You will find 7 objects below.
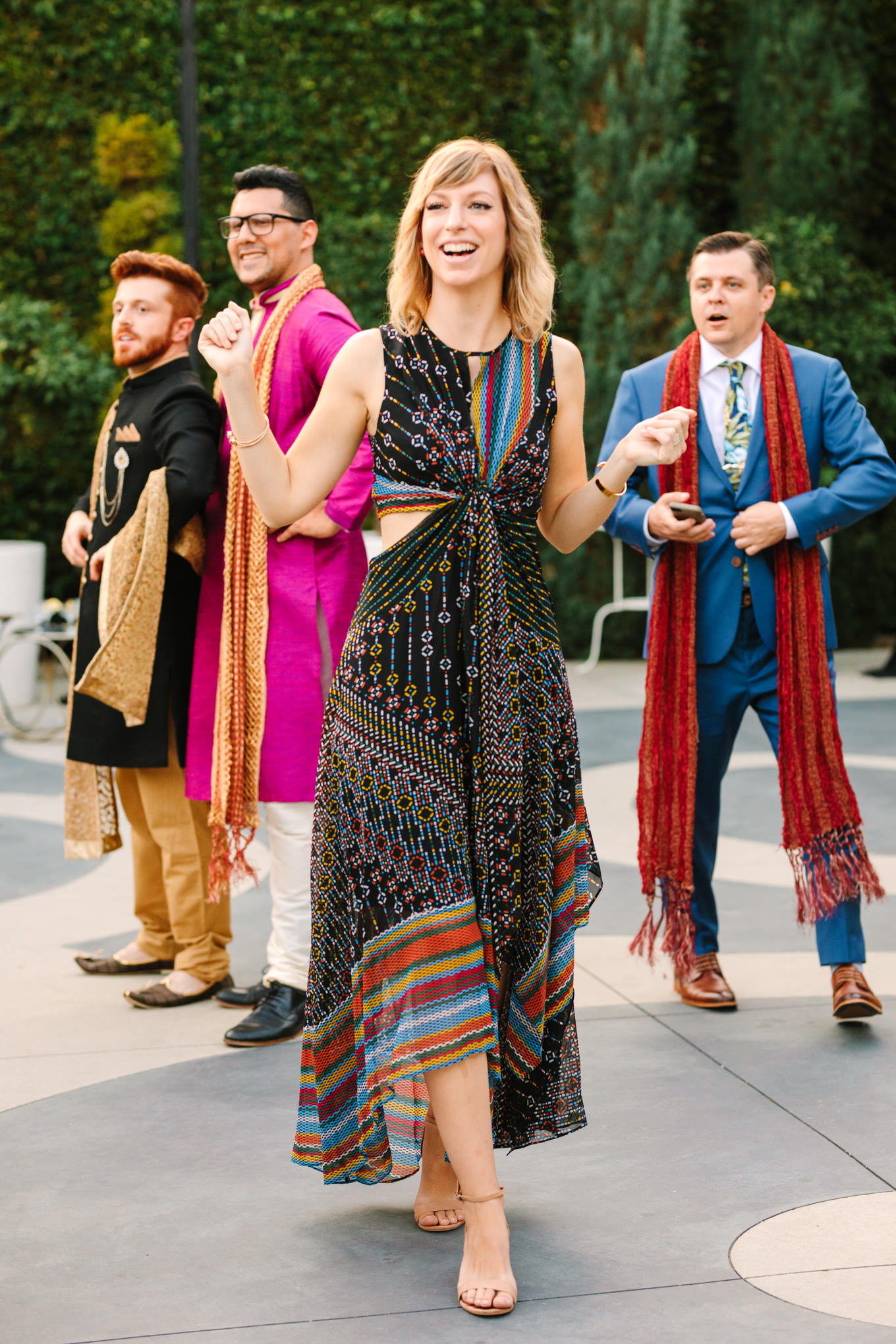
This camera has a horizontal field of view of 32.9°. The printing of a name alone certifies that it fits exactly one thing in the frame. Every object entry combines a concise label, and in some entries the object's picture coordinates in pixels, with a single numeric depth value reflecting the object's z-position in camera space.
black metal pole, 8.54
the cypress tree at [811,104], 10.94
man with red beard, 3.87
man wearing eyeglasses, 3.72
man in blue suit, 3.76
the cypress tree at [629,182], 10.72
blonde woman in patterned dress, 2.49
